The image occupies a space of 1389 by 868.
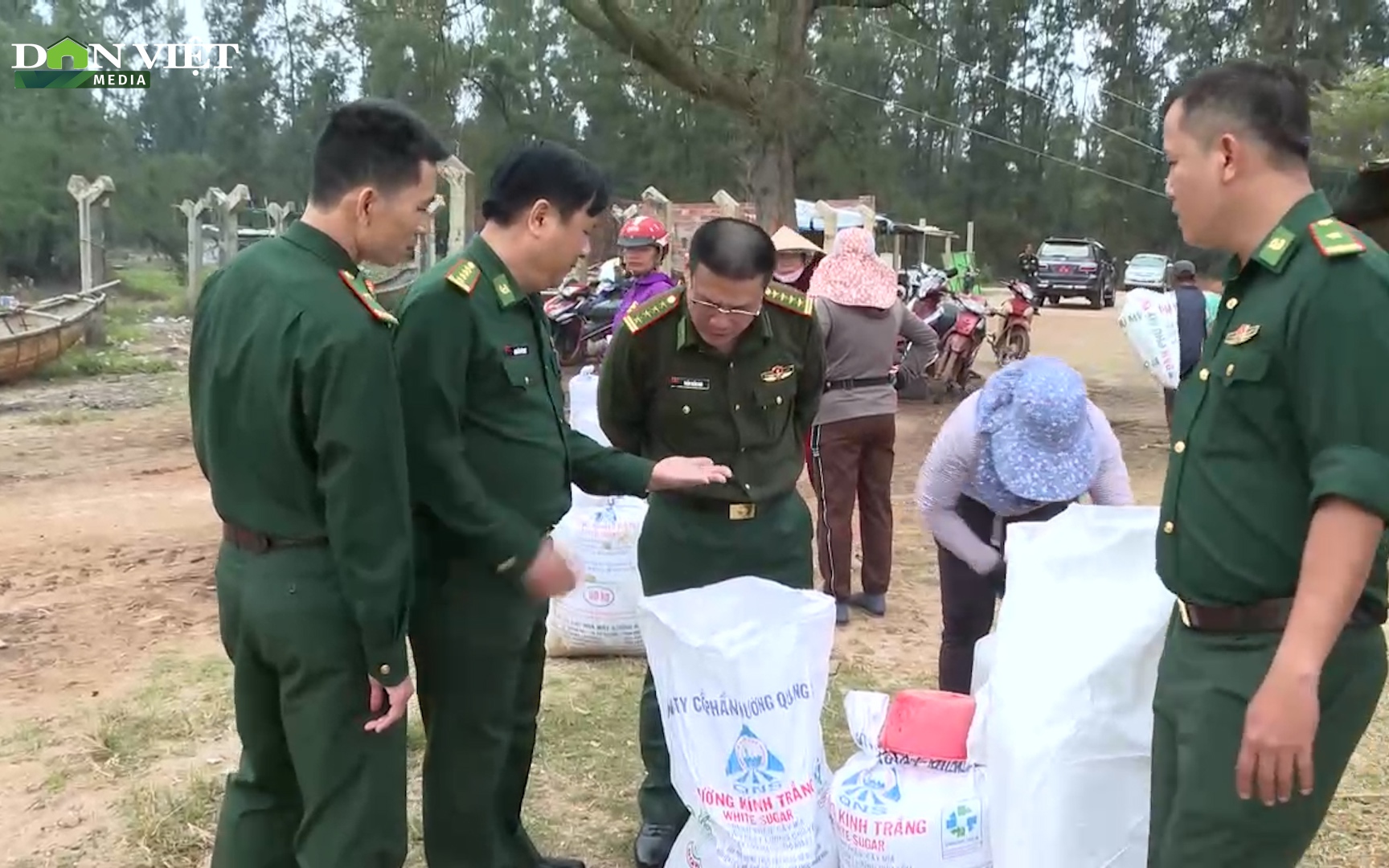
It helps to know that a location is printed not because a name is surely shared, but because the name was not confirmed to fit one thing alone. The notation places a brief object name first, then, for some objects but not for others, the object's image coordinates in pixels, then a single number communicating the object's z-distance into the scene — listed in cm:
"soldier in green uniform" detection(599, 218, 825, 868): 287
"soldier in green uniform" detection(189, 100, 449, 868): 192
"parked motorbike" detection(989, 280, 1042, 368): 1289
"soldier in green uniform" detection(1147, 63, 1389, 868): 148
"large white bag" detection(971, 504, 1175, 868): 212
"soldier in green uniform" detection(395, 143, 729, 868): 225
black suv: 2652
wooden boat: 1138
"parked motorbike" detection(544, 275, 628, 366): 1034
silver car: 2745
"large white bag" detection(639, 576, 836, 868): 237
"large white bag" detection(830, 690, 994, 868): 230
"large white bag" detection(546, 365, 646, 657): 404
